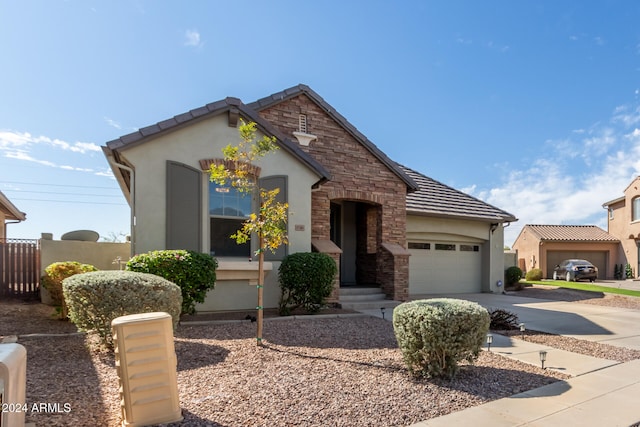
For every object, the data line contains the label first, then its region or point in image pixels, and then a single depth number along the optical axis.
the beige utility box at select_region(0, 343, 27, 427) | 2.47
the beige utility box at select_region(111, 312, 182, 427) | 3.54
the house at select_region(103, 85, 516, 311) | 9.05
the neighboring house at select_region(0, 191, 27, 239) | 15.97
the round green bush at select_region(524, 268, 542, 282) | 26.85
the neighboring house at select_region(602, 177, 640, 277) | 30.03
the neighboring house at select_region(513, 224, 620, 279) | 30.95
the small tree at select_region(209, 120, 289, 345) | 6.43
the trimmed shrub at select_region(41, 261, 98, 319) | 8.66
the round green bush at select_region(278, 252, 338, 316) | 9.38
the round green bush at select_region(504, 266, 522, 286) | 20.20
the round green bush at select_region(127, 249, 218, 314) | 7.88
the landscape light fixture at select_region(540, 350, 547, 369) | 5.66
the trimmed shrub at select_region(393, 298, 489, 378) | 4.80
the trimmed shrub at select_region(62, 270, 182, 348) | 5.50
